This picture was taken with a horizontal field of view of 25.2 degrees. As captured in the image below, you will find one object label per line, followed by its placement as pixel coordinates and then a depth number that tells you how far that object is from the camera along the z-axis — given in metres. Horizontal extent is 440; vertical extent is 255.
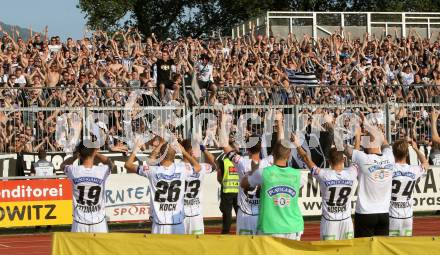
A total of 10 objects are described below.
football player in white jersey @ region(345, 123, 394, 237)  14.04
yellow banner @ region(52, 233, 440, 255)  11.12
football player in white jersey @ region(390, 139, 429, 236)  14.47
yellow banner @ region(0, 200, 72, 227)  22.86
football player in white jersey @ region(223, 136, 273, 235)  15.09
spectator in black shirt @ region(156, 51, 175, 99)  24.17
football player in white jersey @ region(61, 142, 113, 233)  14.16
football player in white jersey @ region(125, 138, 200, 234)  14.06
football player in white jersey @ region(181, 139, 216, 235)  15.41
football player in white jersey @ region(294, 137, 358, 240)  13.72
